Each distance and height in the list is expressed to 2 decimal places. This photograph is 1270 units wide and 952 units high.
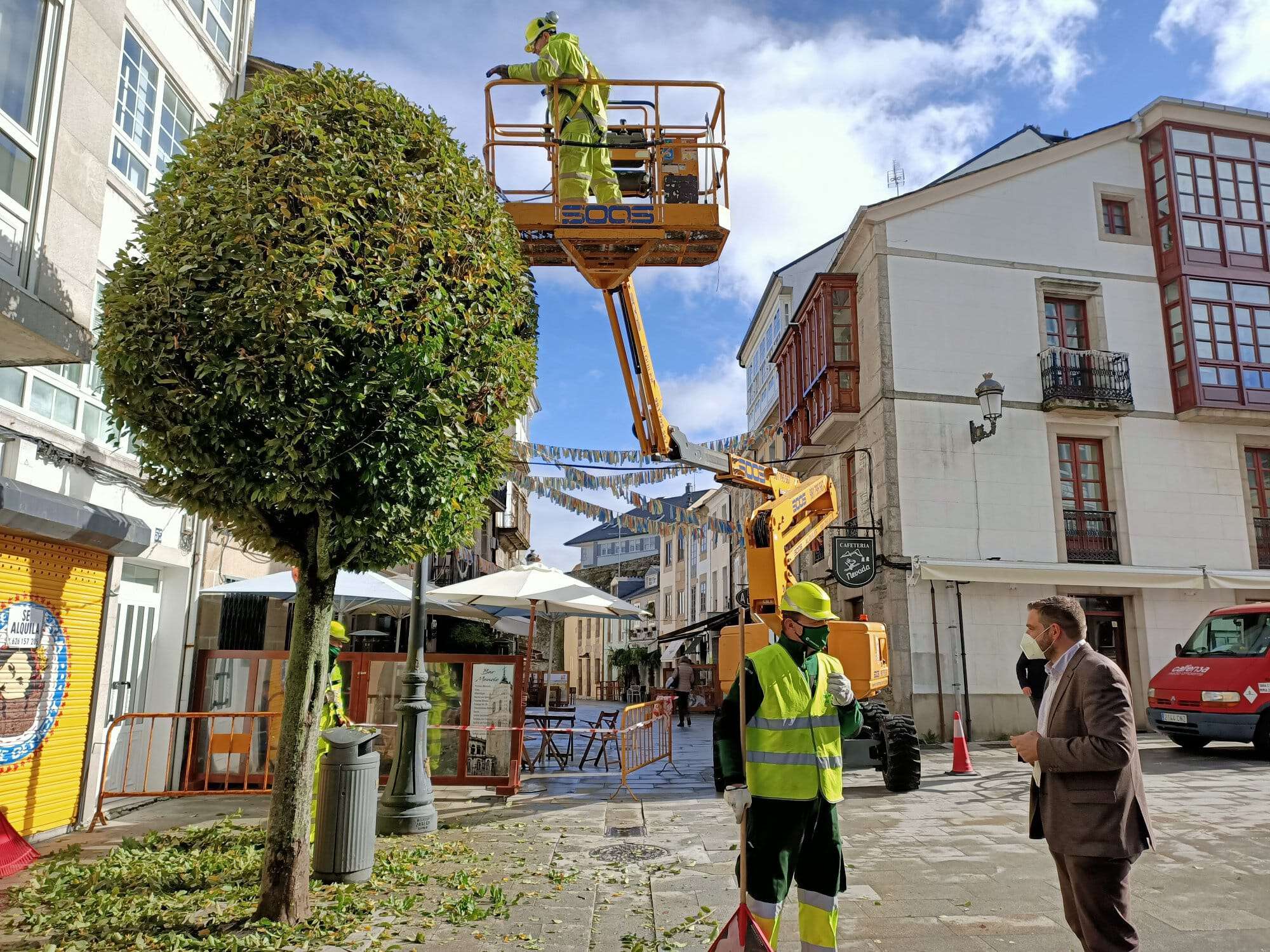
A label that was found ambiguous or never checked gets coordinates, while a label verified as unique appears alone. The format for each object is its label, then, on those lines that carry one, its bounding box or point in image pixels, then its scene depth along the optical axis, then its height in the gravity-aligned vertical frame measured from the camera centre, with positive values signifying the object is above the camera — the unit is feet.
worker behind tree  24.27 -1.44
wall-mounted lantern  51.19 +14.68
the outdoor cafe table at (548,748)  43.04 -4.59
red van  40.04 -1.25
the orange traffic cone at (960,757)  39.19 -4.36
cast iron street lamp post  26.25 -3.35
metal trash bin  19.86 -3.53
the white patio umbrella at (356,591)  33.76 +2.36
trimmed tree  16.19 +5.75
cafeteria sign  52.90 +5.57
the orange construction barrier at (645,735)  35.22 -3.56
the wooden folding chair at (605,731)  36.60 -3.53
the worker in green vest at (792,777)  13.71 -1.88
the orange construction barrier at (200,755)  30.99 -3.62
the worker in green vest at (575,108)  31.17 +19.01
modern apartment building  21.97 +6.81
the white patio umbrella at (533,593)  37.88 +2.56
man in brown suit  11.77 -1.83
